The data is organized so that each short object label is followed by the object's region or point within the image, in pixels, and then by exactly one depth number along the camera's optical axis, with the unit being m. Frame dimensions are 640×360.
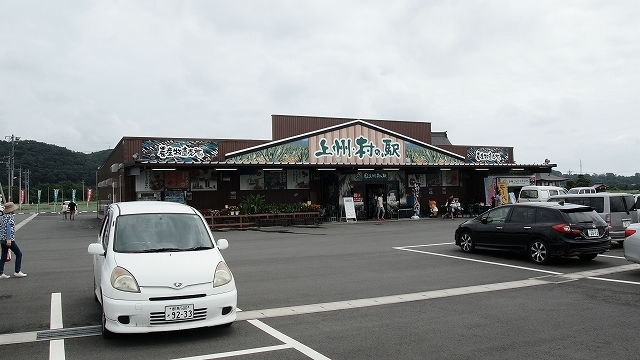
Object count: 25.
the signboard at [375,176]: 30.42
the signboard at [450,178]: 33.88
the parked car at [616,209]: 14.08
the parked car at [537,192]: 25.55
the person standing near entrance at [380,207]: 29.94
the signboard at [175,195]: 25.70
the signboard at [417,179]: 32.44
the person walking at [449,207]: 30.77
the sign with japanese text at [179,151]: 26.17
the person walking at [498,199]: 31.44
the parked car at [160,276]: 5.95
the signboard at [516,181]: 33.56
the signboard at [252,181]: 27.82
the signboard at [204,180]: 26.59
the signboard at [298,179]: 28.97
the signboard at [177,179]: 25.86
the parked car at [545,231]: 11.56
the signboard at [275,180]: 28.39
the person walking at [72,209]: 36.47
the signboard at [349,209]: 29.08
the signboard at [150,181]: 25.33
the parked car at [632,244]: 9.95
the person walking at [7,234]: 10.59
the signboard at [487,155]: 34.88
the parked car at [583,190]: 27.32
